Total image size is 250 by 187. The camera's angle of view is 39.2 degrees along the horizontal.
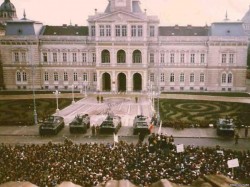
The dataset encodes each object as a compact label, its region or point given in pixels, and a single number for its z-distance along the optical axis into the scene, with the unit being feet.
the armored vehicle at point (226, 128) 127.44
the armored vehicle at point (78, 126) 133.69
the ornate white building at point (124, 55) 248.73
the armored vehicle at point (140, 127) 131.13
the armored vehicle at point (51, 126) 130.52
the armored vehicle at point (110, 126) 131.54
